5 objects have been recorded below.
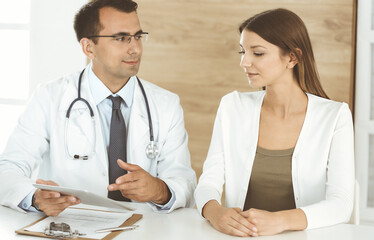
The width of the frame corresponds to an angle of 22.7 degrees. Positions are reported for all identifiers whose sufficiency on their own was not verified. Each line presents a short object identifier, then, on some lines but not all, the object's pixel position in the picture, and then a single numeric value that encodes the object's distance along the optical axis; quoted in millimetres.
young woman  2725
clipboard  2459
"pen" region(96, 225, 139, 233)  2494
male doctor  2916
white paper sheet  2504
